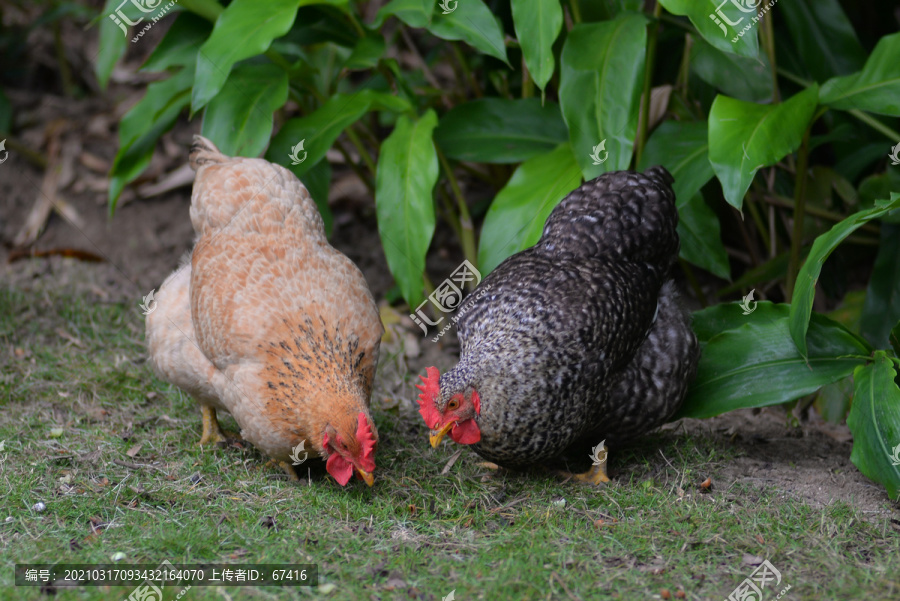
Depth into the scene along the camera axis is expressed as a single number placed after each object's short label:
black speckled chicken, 3.06
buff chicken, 3.03
